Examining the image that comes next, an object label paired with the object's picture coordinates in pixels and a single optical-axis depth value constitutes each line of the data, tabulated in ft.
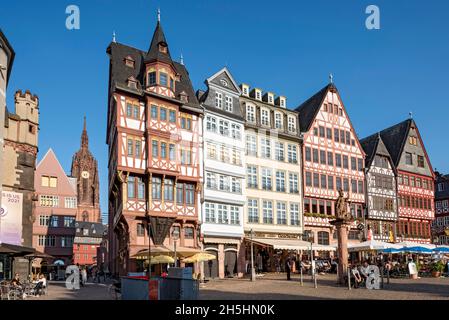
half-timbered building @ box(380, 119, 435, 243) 170.81
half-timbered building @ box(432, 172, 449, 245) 209.26
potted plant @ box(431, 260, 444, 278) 110.32
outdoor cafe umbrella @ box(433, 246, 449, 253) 116.62
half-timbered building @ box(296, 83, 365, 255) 146.82
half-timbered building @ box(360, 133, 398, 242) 159.53
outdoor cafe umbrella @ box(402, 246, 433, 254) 109.51
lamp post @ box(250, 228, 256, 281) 104.32
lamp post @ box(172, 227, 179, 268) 115.85
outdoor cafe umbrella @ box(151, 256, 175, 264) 94.12
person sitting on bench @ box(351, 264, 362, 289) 78.12
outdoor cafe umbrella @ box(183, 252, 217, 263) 94.59
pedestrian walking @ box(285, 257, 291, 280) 100.42
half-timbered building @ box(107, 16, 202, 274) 109.09
